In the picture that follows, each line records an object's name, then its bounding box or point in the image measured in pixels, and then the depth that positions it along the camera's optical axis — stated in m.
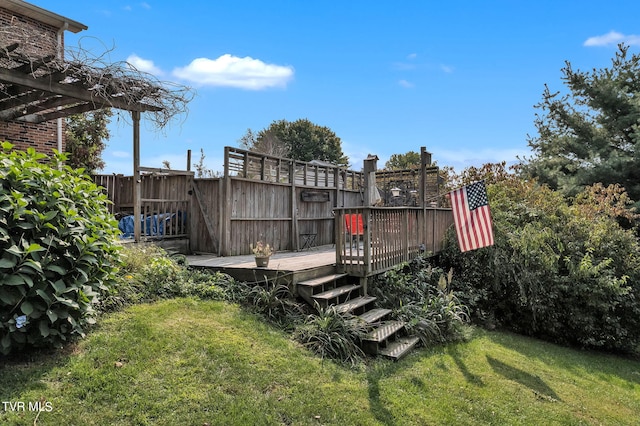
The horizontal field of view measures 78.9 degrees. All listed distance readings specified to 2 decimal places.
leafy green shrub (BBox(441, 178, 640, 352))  7.98
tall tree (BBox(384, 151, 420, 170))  37.75
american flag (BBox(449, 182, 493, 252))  6.83
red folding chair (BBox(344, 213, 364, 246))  6.05
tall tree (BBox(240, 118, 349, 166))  35.09
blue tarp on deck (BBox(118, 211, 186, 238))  7.75
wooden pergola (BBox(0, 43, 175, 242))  5.46
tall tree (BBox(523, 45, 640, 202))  13.42
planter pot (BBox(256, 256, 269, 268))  6.10
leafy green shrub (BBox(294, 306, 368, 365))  4.58
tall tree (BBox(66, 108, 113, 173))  10.57
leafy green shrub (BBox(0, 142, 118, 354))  3.04
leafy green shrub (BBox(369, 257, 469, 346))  5.84
